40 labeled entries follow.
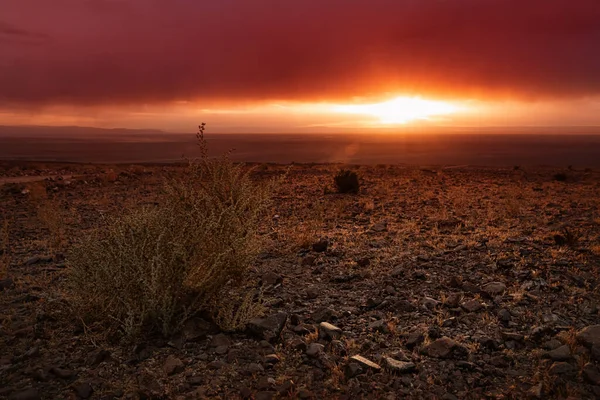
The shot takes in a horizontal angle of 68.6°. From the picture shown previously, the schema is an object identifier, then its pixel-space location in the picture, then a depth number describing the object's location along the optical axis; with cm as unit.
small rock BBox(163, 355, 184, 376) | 370
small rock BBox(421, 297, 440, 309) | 504
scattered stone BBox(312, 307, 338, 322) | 473
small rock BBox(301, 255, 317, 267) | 670
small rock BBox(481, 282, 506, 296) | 534
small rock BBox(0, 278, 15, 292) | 567
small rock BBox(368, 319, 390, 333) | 450
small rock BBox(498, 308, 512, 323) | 465
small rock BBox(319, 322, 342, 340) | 434
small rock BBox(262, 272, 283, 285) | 582
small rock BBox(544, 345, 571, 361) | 387
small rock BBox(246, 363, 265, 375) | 371
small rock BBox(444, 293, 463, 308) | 505
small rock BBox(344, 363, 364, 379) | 369
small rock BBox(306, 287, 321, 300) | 539
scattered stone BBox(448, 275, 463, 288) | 561
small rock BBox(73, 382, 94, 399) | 338
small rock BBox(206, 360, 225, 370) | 379
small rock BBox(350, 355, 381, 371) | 378
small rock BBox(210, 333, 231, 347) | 412
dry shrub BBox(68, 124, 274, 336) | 417
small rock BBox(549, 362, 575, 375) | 366
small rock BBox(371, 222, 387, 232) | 892
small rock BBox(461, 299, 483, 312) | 489
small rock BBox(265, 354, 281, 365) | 386
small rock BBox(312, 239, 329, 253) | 735
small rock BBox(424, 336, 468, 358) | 399
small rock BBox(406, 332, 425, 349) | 421
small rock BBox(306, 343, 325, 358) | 399
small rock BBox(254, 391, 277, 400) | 339
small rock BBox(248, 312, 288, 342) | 426
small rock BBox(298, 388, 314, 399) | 343
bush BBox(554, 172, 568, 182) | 2011
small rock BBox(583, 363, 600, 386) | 351
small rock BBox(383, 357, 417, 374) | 377
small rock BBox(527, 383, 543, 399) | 339
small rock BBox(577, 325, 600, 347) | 397
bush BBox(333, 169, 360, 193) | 1458
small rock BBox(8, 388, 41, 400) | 332
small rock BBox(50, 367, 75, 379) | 360
